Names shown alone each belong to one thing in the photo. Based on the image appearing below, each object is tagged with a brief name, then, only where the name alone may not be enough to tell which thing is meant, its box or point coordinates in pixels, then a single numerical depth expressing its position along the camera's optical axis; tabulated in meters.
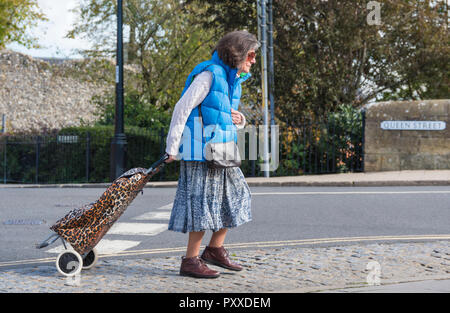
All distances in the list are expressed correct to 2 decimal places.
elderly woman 5.05
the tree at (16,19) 29.71
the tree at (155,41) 22.36
